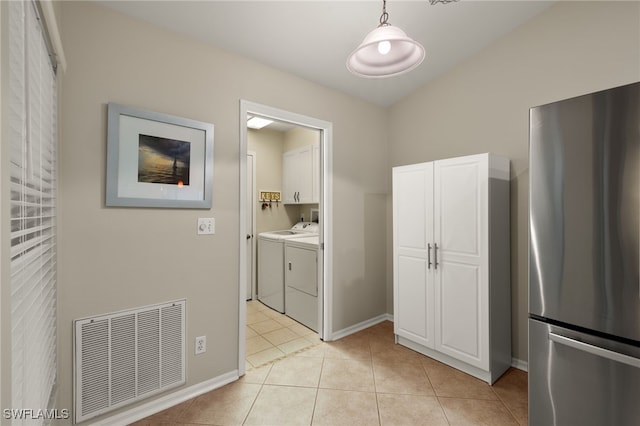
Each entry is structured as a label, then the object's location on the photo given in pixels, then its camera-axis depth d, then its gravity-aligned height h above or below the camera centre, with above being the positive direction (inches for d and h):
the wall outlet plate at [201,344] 80.0 -36.8
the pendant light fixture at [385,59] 58.3 +32.9
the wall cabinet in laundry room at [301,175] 151.7 +21.4
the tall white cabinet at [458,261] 85.7 -15.4
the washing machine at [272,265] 142.0 -26.7
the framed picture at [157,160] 67.6 +13.7
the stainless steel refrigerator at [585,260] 45.9 -8.0
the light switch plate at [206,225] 80.5 -3.4
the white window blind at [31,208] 34.7 +0.7
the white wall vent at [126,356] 63.7 -34.4
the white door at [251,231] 161.2 -9.8
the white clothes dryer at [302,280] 120.4 -29.4
